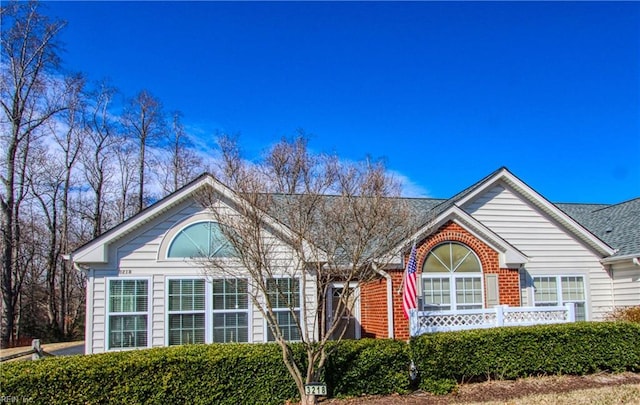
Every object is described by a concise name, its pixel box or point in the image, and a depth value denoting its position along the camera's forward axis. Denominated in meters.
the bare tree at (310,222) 9.48
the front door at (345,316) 15.52
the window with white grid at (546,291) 15.83
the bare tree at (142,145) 32.47
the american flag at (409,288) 11.19
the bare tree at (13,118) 23.59
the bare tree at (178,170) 32.59
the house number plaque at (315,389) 9.25
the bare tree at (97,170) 30.23
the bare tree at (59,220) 27.34
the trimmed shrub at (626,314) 14.44
